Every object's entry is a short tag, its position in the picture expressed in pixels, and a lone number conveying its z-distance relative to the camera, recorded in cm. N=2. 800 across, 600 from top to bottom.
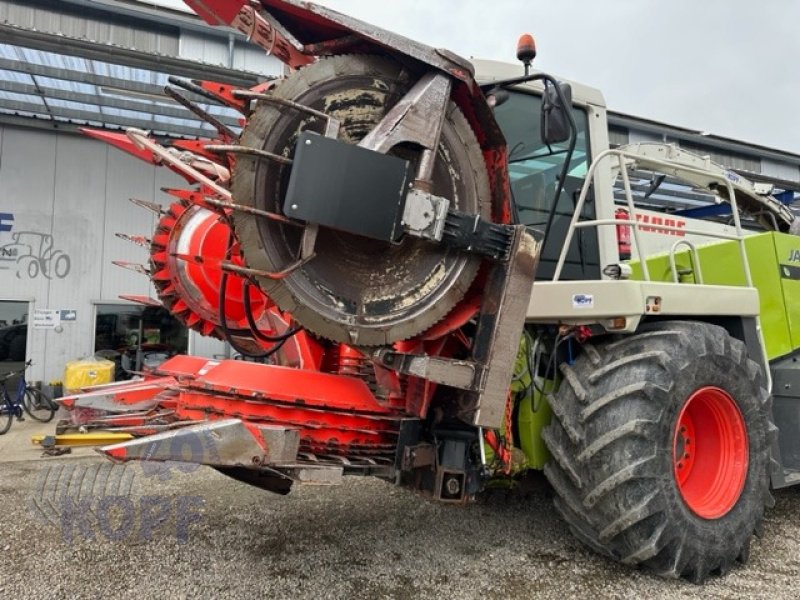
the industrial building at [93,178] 868
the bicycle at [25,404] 920
